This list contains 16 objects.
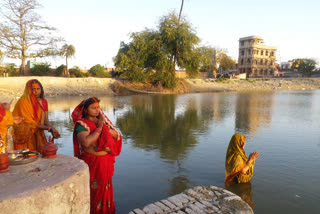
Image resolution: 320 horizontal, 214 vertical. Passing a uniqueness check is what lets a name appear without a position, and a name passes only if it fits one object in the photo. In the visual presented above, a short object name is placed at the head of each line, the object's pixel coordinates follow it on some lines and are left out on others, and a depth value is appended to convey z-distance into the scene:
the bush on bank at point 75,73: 36.91
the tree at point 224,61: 58.88
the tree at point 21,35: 28.05
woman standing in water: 4.49
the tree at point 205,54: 30.91
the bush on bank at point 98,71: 38.55
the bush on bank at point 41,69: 33.08
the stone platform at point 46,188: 1.95
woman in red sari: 3.07
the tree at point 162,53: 29.83
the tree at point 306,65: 61.94
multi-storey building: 61.94
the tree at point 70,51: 46.11
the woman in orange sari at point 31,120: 4.23
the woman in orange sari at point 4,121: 3.52
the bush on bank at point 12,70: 31.71
